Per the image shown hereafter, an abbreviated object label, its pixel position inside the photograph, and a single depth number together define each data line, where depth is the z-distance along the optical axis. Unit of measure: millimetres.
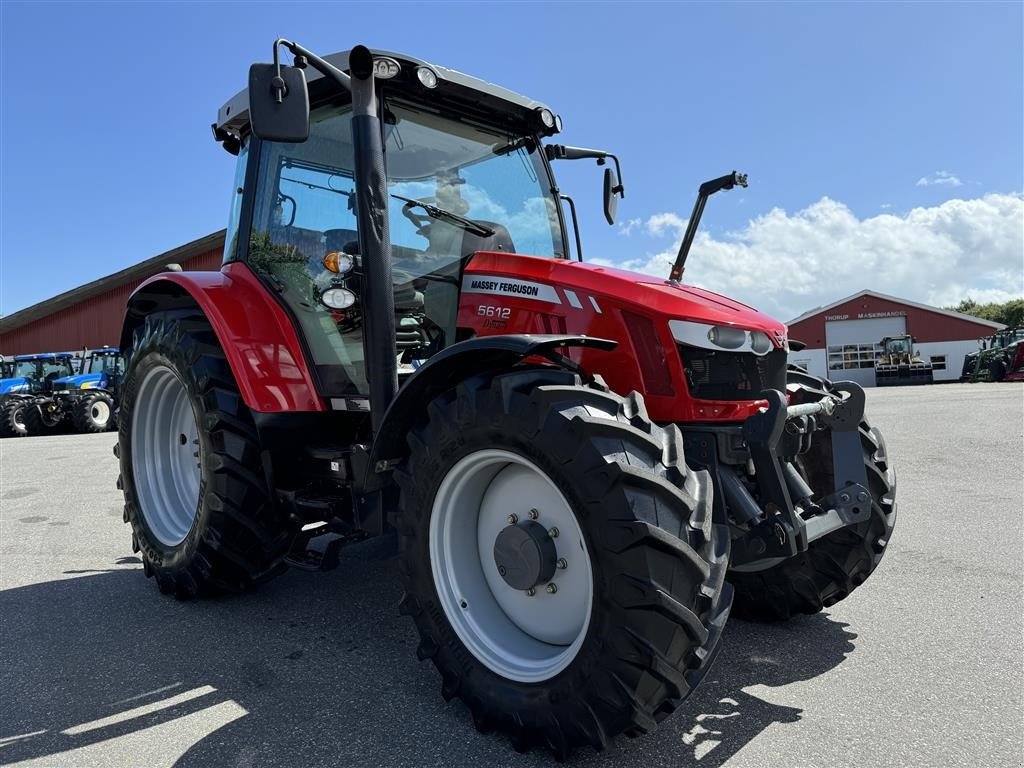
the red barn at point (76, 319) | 26875
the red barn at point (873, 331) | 36750
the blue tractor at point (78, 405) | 17328
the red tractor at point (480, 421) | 1998
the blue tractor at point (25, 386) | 17109
